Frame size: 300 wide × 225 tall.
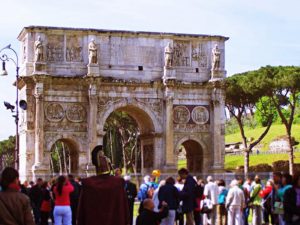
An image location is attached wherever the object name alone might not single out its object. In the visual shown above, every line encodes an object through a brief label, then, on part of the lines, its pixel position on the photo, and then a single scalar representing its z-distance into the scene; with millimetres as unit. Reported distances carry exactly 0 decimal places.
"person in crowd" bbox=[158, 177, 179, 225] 19469
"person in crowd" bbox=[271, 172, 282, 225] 17047
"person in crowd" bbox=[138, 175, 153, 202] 22156
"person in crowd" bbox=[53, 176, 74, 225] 17875
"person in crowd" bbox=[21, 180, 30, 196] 22117
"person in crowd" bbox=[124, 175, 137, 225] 22234
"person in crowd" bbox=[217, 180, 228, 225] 23312
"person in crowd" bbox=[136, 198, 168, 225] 12188
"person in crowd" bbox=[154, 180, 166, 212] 20578
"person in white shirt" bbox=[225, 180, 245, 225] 21625
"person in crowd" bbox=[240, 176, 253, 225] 22875
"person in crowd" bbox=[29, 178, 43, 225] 23142
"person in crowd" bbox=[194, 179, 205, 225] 21125
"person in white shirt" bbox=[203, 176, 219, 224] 23562
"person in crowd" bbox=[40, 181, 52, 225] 22734
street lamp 35750
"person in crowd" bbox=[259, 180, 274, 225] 21375
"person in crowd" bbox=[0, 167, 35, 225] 9180
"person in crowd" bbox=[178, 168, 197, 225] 20422
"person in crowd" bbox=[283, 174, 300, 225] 12836
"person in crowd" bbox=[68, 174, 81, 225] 20609
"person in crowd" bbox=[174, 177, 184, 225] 21133
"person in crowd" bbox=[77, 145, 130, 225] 9914
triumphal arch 44000
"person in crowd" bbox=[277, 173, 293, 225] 15184
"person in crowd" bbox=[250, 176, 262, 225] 23234
